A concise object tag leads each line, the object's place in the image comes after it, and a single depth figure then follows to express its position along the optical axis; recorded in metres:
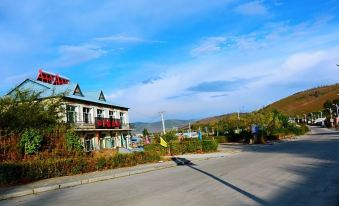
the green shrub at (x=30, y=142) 20.80
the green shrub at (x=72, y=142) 22.91
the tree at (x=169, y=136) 44.38
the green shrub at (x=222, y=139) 64.71
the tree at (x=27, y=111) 22.61
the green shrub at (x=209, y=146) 39.25
